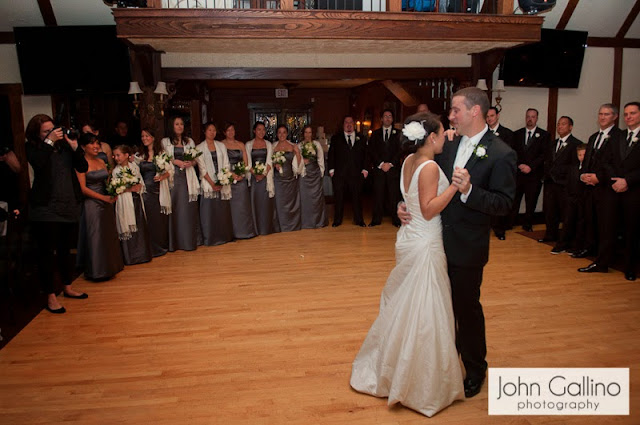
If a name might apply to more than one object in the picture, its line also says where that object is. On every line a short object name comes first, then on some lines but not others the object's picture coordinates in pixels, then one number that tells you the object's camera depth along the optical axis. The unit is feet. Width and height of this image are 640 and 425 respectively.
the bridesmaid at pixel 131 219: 19.47
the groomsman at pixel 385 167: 27.61
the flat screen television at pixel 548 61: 28.14
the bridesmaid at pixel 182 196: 22.04
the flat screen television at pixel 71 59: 24.45
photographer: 14.32
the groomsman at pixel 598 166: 18.44
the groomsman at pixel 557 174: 22.44
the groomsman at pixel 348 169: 28.12
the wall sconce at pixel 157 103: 24.99
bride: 9.26
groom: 9.09
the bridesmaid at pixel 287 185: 26.40
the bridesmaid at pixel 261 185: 25.45
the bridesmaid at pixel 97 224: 17.39
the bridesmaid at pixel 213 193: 23.06
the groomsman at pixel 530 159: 24.88
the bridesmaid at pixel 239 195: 24.45
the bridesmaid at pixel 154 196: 21.06
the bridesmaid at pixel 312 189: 27.30
